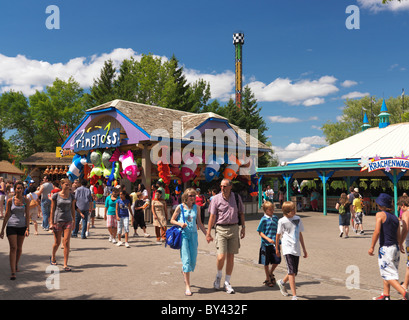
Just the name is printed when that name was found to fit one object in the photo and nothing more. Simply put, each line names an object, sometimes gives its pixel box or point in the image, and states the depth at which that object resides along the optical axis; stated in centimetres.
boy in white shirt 573
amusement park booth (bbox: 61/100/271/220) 1661
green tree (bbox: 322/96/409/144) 5942
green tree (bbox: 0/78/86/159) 5219
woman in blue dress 614
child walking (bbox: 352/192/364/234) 1387
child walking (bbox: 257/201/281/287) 663
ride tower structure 5706
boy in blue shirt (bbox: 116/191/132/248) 1052
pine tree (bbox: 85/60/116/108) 4909
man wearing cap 550
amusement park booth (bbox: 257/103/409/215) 2005
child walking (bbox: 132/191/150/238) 1198
